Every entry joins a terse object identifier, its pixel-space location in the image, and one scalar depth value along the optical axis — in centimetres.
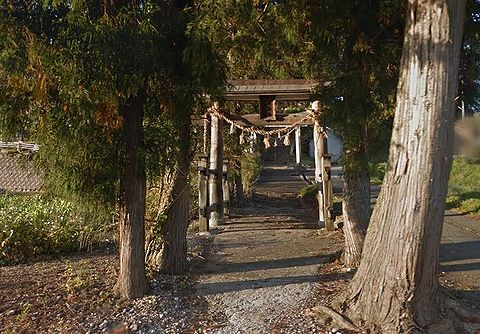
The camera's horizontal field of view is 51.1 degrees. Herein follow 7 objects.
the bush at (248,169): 1629
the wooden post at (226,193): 1334
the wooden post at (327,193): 1033
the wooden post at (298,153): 2185
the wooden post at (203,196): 1050
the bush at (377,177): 2155
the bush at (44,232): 779
